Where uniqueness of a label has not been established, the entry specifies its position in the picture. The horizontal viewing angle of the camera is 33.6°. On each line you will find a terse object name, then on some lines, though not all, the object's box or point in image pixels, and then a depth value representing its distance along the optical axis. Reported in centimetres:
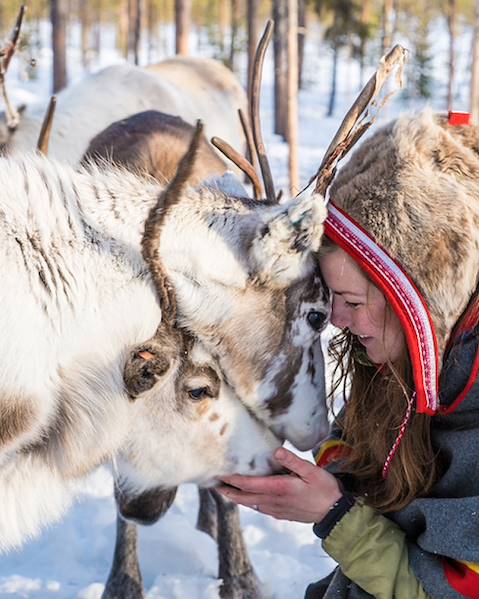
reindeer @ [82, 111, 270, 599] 212
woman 168
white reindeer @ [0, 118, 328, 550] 143
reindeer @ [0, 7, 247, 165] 480
